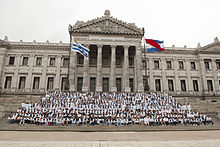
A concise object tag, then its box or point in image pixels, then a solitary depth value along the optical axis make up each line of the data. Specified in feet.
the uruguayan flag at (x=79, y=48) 82.11
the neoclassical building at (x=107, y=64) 104.32
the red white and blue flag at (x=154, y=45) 83.61
